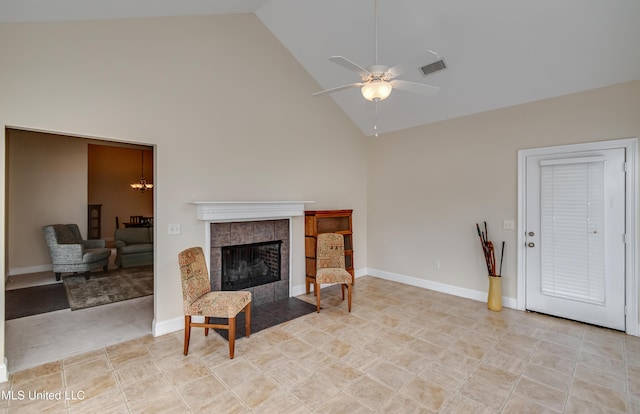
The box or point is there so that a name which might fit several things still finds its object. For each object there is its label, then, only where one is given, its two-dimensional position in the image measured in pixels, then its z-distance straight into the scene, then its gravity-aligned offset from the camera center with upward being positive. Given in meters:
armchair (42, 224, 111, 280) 5.21 -0.88
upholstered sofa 6.25 -0.88
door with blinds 3.34 -0.37
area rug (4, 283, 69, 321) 3.89 -1.40
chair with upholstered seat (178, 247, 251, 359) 2.86 -0.97
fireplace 3.80 -0.74
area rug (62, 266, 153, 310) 4.35 -1.38
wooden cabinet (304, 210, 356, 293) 4.69 -0.41
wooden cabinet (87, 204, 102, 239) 7.87 -0.41
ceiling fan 2.32 +1.05
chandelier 8.27 +0.59
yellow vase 3.98 -1.23
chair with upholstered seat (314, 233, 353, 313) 4.43 -0.71
